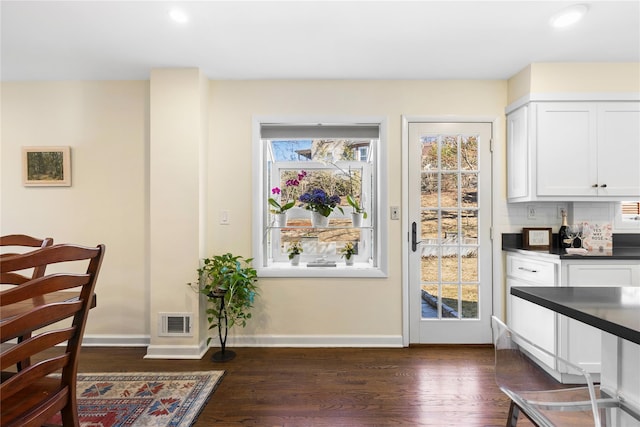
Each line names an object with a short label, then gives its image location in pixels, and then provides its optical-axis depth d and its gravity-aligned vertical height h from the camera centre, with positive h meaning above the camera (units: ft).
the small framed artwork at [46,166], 10.00 +1.44
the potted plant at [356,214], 10.47 -0.02
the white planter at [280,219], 10.47 -0.18
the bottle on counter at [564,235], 9.12 -0.61
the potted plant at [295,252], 10.39 -1.22
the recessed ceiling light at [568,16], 6.57 +4.04
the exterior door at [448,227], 9.90 -0.41
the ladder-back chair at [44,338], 3.02 -1.34
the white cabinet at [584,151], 8.67 +1.64
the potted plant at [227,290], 8.86 -2.07
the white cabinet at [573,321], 7.59 -2.43
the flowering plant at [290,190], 10.65 +0.76
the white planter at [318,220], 10.36 -0.21
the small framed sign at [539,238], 9.42 -0.71
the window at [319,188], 10.34 +0.78
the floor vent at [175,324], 9.16 -3.07
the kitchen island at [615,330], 2.97 -1.03
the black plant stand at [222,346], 8.87 -3.67
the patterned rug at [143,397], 6.31 -3.91
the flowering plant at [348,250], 10.47 -1.18
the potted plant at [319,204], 10.21 +0.28
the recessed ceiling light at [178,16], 6.74 +4.10
